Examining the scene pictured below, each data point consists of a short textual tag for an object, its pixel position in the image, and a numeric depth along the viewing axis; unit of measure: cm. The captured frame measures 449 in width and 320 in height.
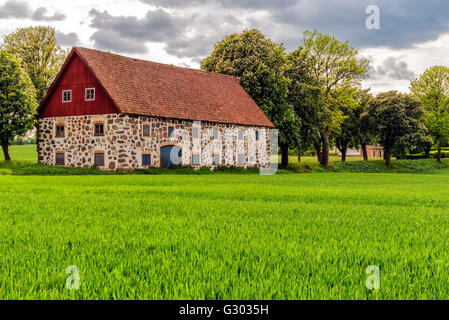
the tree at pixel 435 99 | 7244
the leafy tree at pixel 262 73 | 4869
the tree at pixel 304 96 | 5097
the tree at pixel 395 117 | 6341
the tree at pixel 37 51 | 5109
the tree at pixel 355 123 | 6869
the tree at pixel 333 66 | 5519
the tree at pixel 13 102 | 3838
